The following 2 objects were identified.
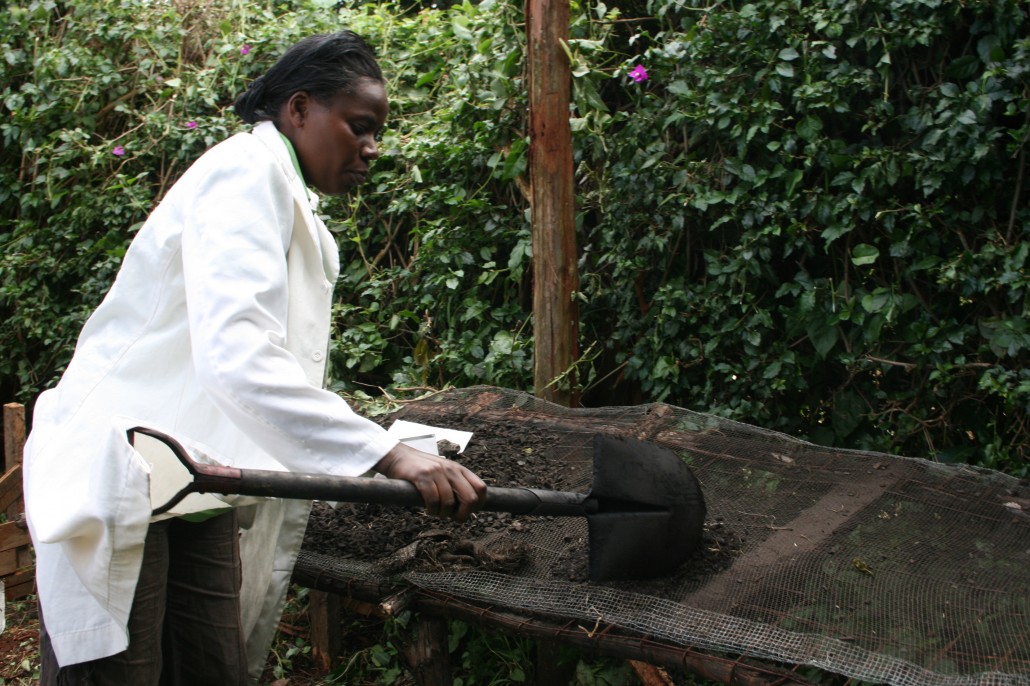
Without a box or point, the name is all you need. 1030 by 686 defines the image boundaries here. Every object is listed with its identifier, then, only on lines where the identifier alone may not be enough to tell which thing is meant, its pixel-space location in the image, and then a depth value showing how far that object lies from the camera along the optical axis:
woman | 1.78
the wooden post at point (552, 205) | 3.79
